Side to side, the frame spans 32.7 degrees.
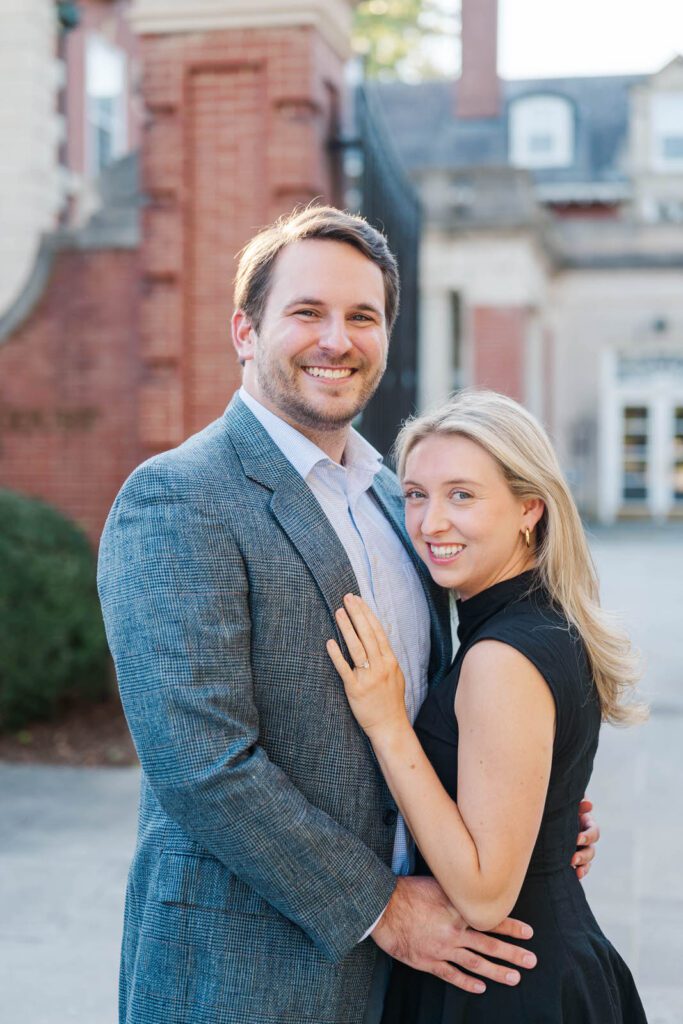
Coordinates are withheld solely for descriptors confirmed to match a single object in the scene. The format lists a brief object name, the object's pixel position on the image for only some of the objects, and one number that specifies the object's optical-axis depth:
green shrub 6.27
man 1.85
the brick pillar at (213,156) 6.40
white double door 24.23
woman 1.89
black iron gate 6.66
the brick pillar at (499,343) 18.23
